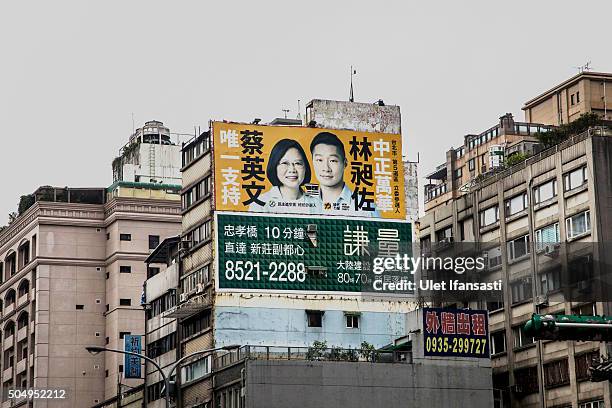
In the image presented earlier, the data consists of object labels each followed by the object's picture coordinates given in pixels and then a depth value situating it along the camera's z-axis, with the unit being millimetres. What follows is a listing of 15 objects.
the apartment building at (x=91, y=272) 125438
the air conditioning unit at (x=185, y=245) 90688
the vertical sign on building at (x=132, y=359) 104250
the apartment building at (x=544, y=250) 74500
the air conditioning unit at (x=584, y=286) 74250
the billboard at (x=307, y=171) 87125
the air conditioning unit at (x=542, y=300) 78300
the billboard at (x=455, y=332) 78875
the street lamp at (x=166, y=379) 58369
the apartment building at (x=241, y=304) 85375
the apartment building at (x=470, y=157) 136750
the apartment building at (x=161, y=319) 93062
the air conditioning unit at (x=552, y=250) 77250
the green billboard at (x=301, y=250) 86375
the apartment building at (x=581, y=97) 129375
